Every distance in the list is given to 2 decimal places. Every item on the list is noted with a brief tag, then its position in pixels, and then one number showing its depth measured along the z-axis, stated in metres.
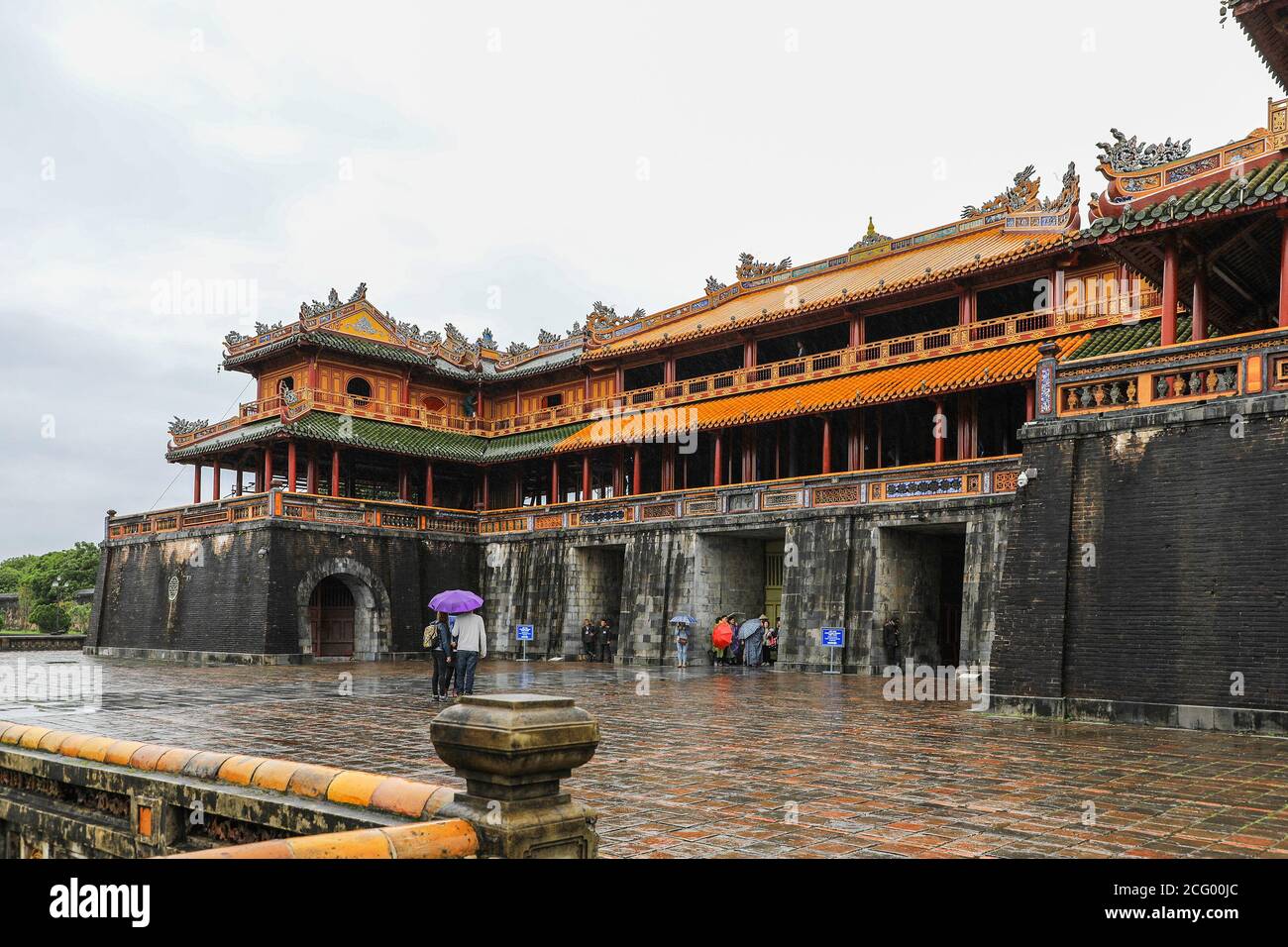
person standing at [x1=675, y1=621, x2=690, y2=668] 25.06
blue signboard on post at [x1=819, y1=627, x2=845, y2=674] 22.34
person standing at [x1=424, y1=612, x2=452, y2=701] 15.11
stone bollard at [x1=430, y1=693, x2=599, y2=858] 4.44
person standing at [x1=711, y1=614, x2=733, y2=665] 24.86
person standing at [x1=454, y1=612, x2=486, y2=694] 14.38
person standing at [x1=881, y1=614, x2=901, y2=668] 21.66
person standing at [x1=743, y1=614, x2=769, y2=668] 24.39
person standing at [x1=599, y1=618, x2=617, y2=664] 28.59
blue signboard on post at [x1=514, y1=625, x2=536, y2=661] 30.19
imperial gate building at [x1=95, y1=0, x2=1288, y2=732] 12.09
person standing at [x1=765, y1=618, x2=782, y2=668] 25.25
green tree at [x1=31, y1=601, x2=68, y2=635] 48.00
